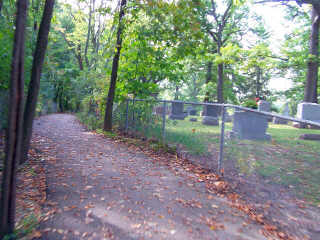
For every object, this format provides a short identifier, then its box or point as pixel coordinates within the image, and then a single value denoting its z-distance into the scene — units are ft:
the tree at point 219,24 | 74.38
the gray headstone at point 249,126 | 16.63
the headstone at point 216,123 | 21.73
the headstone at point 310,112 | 42.65
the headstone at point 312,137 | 11.73
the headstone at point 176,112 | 28.26
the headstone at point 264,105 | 52.71
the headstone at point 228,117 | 19.92
